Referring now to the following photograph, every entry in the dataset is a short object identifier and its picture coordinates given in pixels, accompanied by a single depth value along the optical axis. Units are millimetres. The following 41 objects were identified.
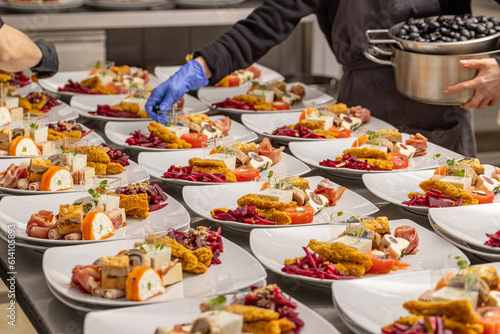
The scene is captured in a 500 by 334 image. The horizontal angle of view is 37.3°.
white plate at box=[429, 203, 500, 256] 1967
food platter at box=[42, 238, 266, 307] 1613
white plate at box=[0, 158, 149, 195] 2256
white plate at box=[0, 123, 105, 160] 2819
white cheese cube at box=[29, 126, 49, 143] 2688
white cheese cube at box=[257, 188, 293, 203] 2117
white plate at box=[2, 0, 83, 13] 4762
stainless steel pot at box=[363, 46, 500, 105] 2734
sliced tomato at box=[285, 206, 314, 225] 2059
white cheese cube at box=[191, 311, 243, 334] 1372
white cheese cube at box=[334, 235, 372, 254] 1781
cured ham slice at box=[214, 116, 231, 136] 2971
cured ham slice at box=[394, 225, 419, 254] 1872
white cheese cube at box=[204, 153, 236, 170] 2494
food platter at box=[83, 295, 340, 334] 1446
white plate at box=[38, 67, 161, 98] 3609
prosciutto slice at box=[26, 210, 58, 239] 1919
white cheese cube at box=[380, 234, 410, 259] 1819
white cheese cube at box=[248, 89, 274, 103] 3336
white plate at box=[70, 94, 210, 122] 3289
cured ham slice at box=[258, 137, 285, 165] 2617
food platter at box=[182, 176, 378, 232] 2166
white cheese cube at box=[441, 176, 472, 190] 2240
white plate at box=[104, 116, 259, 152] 2896
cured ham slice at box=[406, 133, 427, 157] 2705
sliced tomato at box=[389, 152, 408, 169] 2549
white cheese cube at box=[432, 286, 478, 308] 1491
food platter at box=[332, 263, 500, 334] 1501
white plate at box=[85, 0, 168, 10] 4922
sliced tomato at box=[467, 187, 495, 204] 2201
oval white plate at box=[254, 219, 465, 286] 1817
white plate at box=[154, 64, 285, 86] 3920
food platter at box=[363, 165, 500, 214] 2297
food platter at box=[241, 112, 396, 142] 3059
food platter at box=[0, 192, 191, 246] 1931
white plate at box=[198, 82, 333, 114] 3455
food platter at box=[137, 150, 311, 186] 2551
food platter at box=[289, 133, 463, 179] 2609
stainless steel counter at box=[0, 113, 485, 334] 1574
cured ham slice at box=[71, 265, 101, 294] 1599
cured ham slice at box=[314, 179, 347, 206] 2227
